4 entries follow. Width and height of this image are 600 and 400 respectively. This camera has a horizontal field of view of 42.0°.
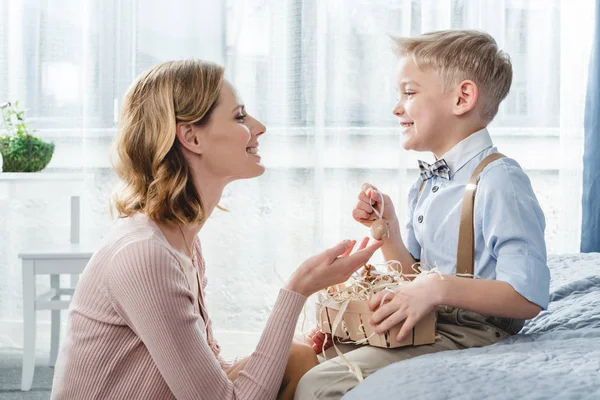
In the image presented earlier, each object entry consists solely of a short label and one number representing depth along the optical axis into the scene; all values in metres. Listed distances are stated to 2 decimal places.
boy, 1.29
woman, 1.27
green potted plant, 3.20
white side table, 2.79
